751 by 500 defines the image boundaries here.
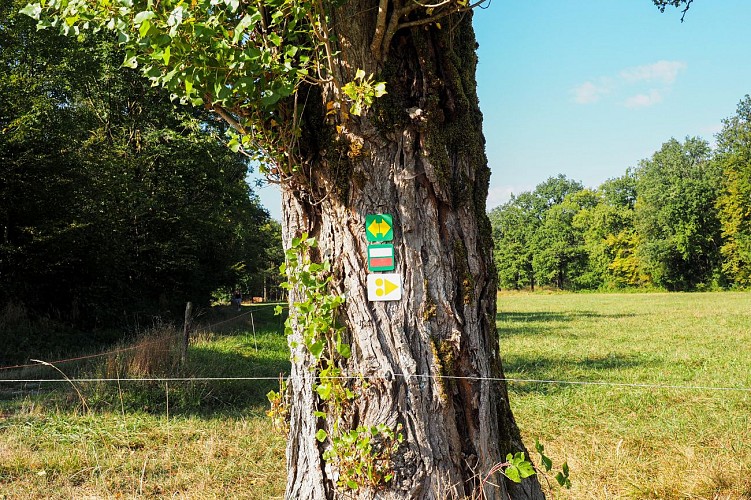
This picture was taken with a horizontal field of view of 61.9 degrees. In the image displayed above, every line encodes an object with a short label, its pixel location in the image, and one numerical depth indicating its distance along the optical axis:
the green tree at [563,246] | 75.69
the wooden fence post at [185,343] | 9.20
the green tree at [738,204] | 55.62
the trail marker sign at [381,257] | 3.21
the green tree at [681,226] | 60.19
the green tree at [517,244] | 81.56
